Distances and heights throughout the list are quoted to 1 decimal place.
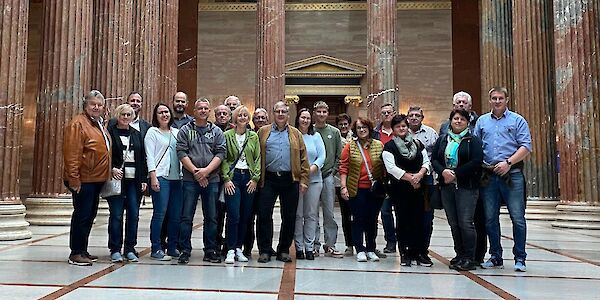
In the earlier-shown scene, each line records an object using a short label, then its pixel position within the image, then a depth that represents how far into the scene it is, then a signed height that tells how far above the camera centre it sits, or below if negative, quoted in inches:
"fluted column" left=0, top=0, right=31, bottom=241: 284.8 +34.7
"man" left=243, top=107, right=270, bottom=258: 232.2 -15.0
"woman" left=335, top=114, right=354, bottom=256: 259.0 -14.3
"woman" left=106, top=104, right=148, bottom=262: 223.3 -1.5
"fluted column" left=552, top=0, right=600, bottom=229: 376.8 +46.7
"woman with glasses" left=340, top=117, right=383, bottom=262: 234.7 -3.0
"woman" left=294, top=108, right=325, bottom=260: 235.8 -9.0
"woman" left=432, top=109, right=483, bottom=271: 206.1 -1.7
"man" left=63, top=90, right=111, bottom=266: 208.5 +1.8
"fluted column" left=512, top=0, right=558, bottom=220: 445.4 +63.8
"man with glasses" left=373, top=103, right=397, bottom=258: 264.7 -15.3
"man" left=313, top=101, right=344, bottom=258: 248.4 +0.1
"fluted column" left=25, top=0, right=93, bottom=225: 346.9 +49.4
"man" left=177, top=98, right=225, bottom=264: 218.4 +2.0
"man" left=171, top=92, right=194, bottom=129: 244.3 +30.5
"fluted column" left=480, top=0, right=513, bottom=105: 536.1 +136.1
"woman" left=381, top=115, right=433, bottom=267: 218.7 -5.7
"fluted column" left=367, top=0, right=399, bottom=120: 603.2 +140.4
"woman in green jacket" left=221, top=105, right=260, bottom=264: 222.2 -0.5
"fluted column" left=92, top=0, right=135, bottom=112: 423.5 +100.6
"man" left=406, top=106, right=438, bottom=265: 222.8 +17.8
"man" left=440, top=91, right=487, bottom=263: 221.1 -17.0
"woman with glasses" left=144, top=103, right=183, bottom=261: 226.5 -1.0
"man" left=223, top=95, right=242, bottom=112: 264.1 +36.5
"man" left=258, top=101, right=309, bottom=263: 225.1 -2.1
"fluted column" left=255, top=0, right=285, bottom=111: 617.6 +141.6
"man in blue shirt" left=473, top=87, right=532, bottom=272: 206.8 +2.7
